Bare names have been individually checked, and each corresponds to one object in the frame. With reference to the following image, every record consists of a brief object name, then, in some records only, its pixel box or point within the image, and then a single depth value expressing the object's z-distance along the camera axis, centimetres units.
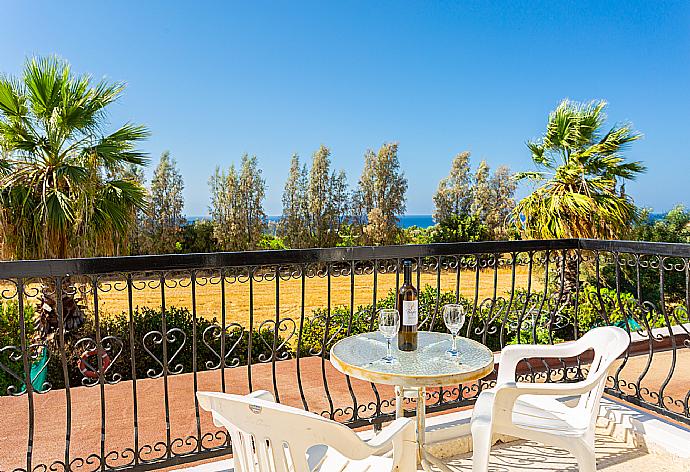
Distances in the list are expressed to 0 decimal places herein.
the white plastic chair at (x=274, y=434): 120
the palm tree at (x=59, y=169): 566
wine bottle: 188
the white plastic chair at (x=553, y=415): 184
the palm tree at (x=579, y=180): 770
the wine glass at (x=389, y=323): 191
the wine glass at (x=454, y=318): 197
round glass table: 167
